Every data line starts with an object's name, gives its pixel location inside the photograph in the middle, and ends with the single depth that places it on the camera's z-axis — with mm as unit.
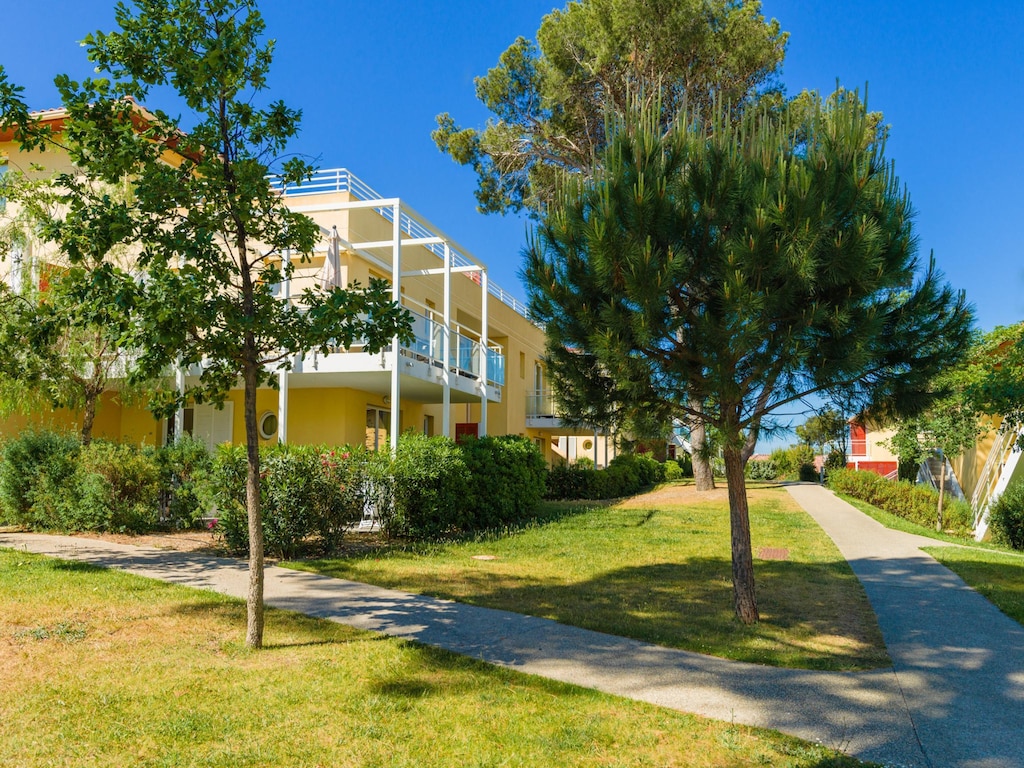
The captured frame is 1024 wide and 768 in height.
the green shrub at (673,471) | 37594
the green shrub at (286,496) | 10500
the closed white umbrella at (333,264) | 14797
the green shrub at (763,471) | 48581
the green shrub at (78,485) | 12180
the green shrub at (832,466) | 33400
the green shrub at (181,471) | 12539
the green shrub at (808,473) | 44519
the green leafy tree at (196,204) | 5734
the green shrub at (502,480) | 14312
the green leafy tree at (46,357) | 10977
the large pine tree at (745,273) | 6363
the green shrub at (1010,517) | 16444
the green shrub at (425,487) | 12648
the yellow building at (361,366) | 15086
